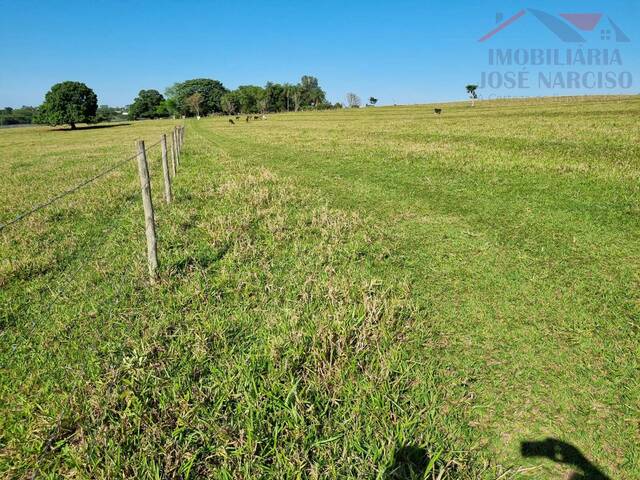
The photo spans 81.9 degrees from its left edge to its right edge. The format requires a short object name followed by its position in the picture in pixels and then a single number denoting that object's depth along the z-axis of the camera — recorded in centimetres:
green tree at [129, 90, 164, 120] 16038
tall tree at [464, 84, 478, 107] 14705
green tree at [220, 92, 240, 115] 16100
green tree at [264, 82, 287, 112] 16670
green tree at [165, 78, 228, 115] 16612
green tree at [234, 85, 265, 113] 16025
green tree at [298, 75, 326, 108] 18038
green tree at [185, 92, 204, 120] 15050
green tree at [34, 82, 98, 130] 8075
